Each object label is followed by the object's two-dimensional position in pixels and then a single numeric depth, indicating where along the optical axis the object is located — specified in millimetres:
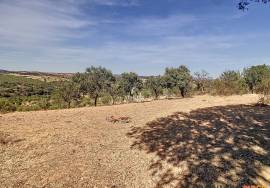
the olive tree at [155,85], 28791
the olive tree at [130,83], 28460
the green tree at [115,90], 25322
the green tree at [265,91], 9559
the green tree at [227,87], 15312
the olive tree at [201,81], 27742
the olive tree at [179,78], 26215
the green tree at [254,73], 28304
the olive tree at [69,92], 24024
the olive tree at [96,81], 23367
